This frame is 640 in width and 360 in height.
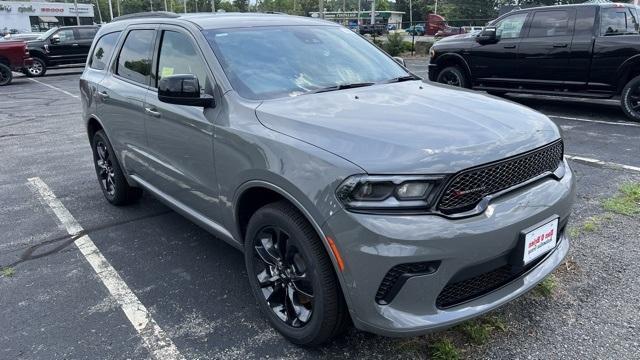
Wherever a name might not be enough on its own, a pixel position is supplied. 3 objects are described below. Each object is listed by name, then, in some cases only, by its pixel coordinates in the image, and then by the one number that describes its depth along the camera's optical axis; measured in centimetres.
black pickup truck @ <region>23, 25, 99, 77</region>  1980
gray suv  221
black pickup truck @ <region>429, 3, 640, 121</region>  798
